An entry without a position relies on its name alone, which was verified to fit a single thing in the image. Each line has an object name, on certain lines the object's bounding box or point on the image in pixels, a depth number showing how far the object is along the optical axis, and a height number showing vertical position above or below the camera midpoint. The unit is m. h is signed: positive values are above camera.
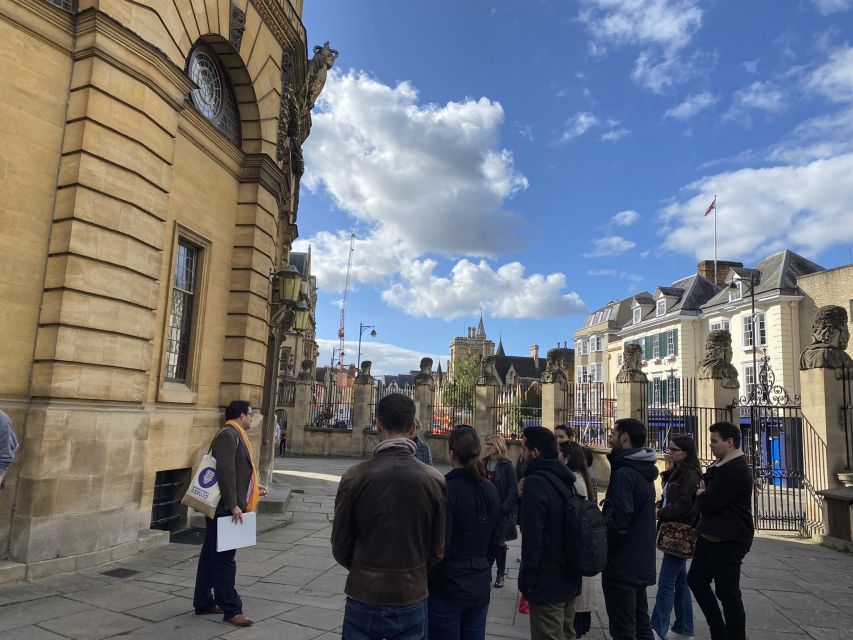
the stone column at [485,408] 21.64 -0.09
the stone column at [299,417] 25.19 -0.80
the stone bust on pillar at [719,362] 12.90 +1.20
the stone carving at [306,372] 25.44 +1.19
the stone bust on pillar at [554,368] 18.38 +1.30
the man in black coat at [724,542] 4.77 -1.07
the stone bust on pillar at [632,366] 15.04 +1.21
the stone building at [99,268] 6.61 +1.57
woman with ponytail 3.51 -0.95
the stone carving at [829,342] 11.29 +1.54
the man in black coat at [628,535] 4.59 -1.00
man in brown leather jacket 3.12 -0.75
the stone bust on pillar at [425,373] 23.41 +1.22
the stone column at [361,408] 24.30 -0.30
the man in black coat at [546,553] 3.79 -0.96
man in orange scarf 5.23 -1.07
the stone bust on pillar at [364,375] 24.06 +1.08
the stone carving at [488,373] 22.02 +1.24
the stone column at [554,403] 18.09 +0.17
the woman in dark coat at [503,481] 6.12 -0.82
